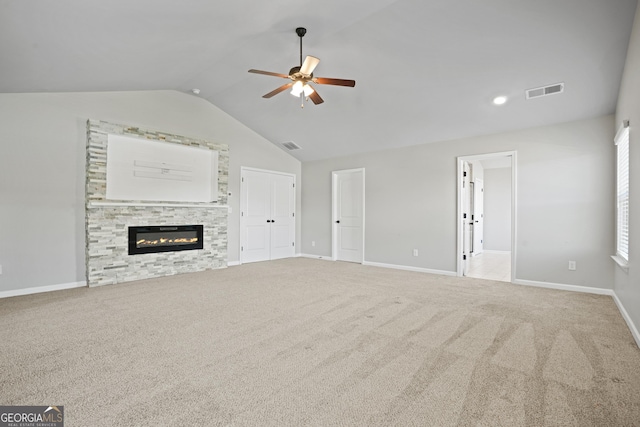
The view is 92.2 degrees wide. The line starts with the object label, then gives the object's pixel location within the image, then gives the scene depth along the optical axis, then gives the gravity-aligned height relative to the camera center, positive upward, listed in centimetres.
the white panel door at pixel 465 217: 555 -8
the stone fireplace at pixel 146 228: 468 -29
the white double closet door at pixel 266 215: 680 -8
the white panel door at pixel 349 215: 698 -7
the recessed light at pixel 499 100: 426 +159
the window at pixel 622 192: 337 +25
